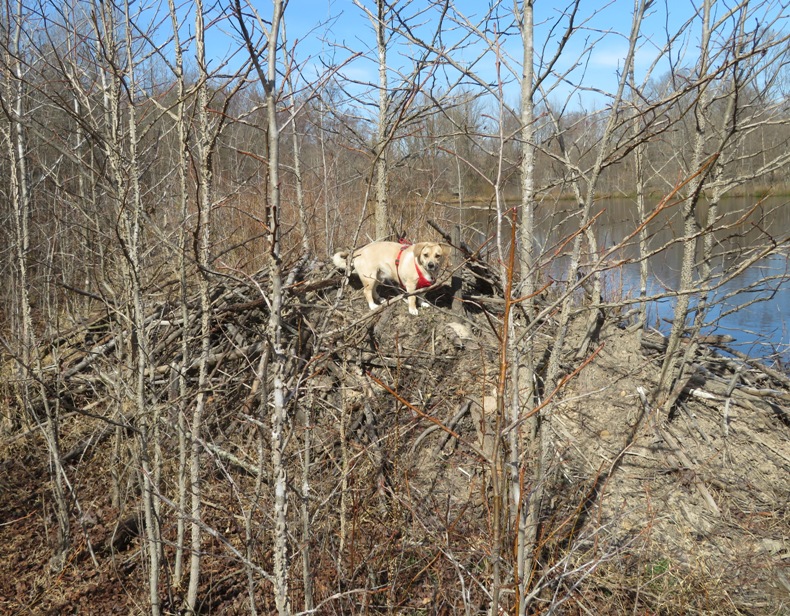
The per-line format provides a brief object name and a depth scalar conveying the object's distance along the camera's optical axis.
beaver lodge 3.94
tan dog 6.75
